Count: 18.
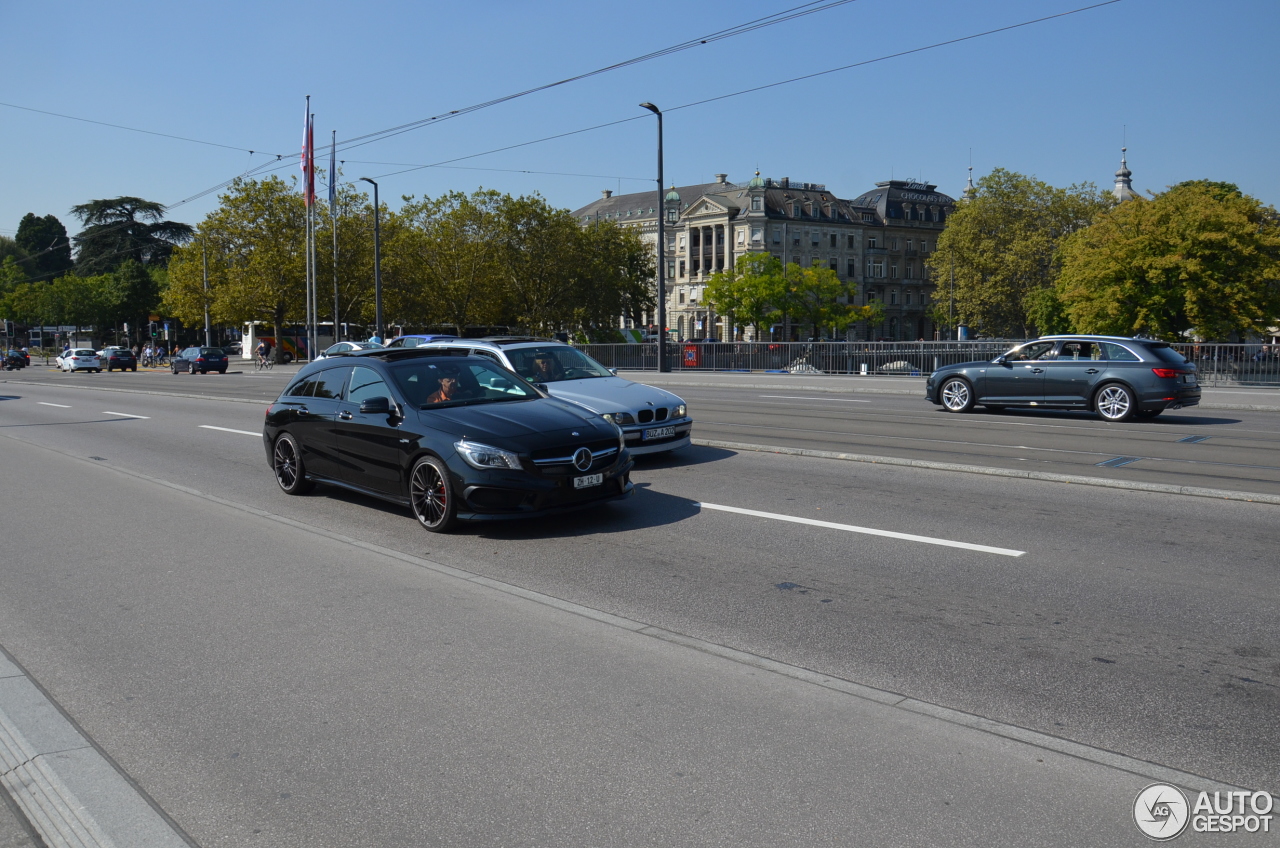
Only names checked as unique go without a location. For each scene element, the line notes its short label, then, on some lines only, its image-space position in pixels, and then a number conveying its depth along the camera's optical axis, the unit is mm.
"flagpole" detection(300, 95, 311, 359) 44078
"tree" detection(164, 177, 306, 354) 65125
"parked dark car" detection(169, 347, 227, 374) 57281
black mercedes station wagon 8078
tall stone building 123188
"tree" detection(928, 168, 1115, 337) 82375
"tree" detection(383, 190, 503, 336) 65688
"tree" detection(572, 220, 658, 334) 71812
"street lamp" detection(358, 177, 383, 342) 51500
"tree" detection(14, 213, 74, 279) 130000
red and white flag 44156
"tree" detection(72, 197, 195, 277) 109562
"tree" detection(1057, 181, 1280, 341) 38281
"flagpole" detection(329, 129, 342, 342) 48512
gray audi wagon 17312
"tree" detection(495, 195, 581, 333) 67500
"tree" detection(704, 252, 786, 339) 91000
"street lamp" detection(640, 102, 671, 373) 36503
